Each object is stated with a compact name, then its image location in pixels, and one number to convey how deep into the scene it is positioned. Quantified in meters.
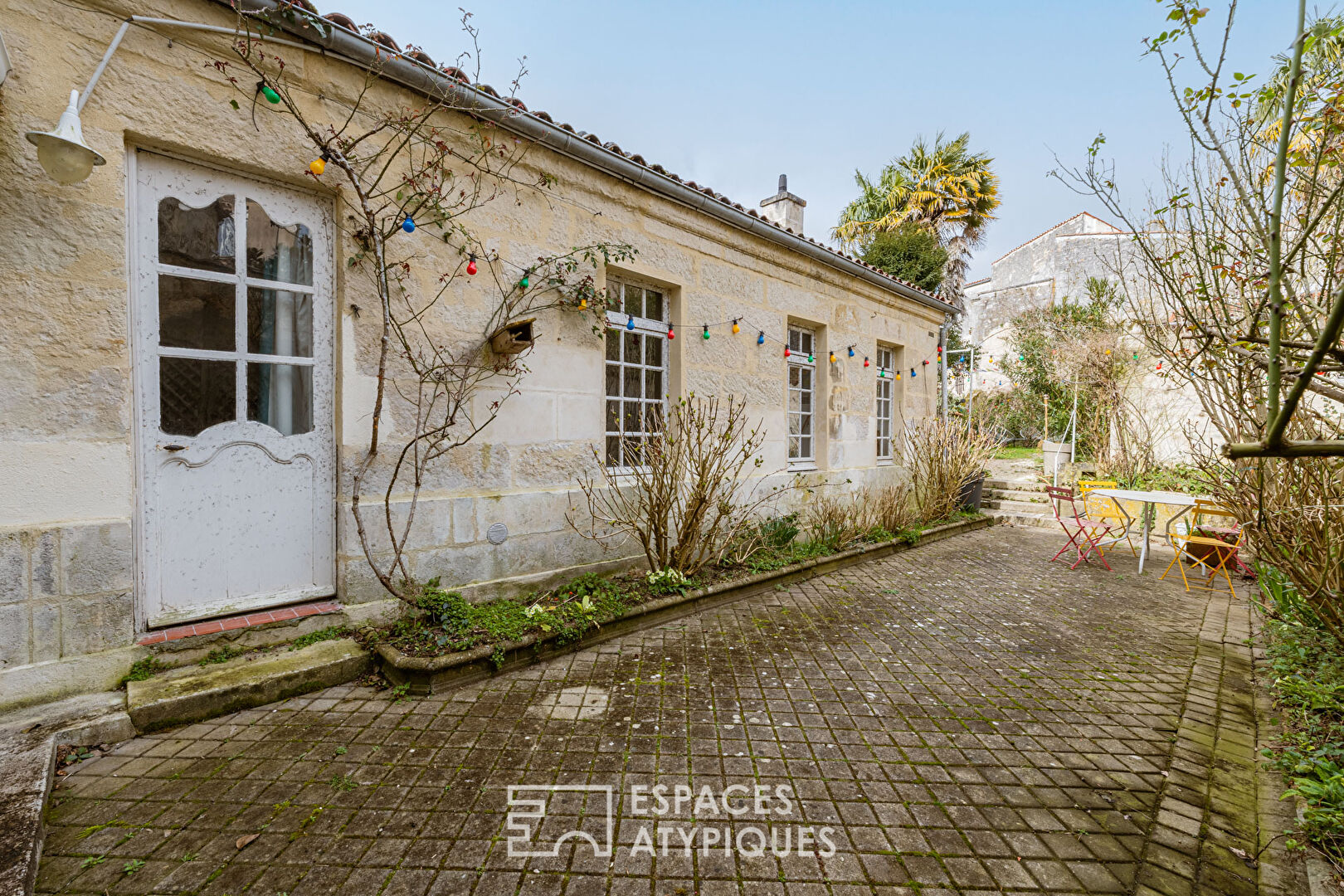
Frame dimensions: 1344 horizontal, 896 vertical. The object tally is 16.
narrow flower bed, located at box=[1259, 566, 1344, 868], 1.97
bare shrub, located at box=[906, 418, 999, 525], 7.78
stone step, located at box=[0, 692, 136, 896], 1.68
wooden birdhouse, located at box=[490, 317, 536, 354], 3.74
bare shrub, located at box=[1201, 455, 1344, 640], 2.94
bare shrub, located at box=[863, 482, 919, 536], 6.83
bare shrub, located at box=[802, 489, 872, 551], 6.16
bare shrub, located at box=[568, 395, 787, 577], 4.49
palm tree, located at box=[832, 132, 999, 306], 15.50
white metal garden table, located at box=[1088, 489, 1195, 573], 5.57
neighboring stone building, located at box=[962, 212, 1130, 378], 19.16
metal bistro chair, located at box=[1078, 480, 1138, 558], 7.06
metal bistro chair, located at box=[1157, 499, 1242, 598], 5.31
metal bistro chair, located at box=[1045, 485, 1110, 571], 6.14
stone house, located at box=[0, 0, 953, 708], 2.50
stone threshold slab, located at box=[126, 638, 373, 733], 2.56
